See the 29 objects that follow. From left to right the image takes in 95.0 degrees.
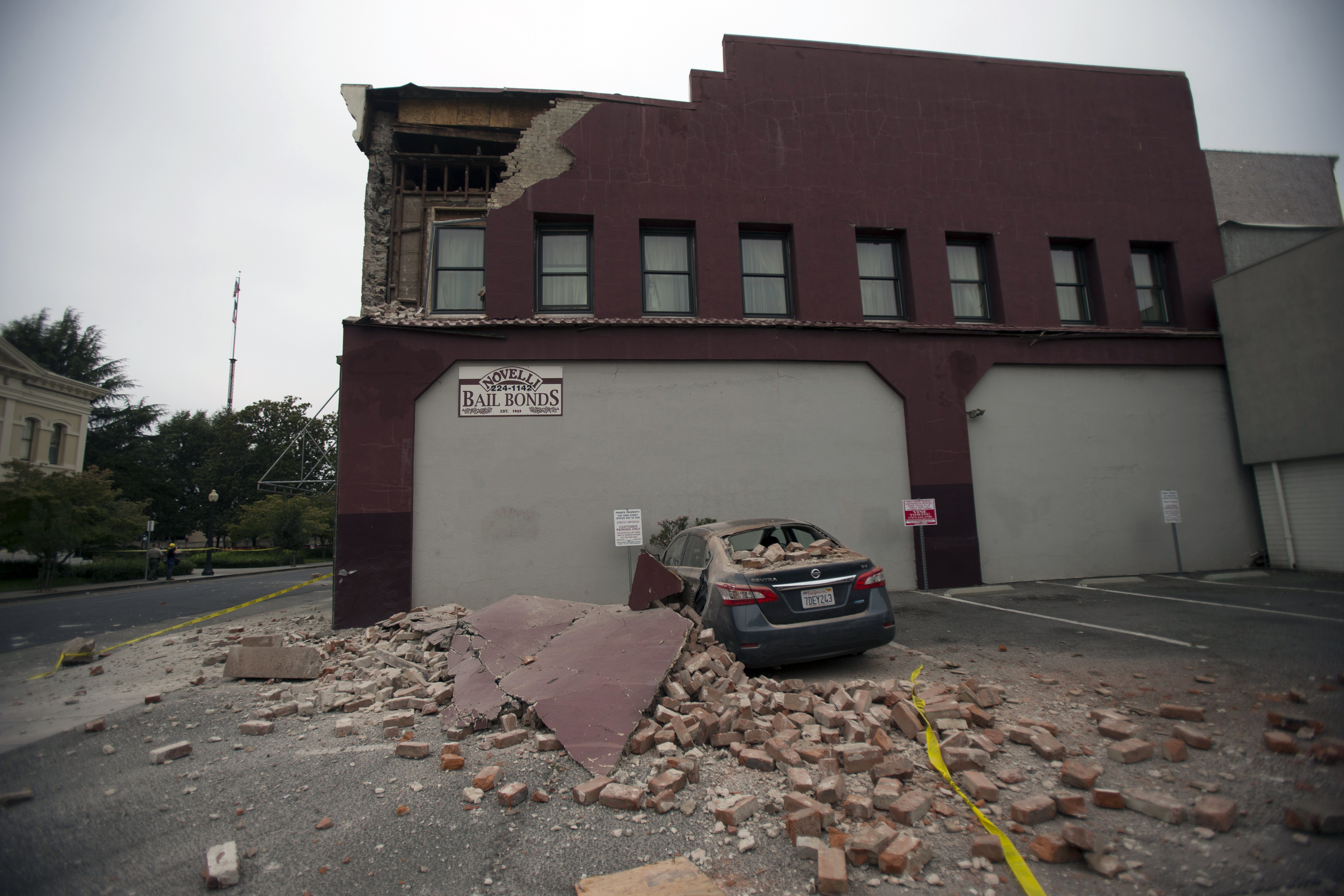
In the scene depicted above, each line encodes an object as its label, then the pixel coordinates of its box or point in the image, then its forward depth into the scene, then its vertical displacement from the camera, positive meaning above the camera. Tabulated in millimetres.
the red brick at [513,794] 3453 -1462
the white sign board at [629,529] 10188 +3
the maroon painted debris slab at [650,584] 6574 -595
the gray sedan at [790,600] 5488 -689
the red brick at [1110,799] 3096 -1422
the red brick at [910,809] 3104 -1449
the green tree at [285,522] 40906 +1246
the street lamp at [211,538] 29609 +234
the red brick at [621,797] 3367 -1456
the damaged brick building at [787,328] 10711 +3695
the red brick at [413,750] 4219 -1456
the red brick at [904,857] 2709 -1483
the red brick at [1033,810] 3027 -1436
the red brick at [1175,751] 3527 -1363
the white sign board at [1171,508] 11969 +101
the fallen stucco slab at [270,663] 6441 -1282
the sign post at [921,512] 11209 +155
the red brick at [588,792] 3459 -1462
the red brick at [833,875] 2590 -1476
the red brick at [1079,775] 3266 -1373
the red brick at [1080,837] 2695 -1402
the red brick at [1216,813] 2811 -1380
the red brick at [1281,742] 3365 -1282
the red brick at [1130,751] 3580 -1374
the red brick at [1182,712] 4082 -1331
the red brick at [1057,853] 2732 -1484
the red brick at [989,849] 2783 -1486
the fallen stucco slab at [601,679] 4102 -1143
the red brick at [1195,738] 3617 -1330
